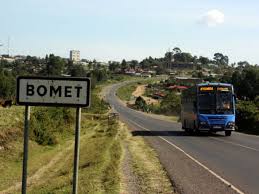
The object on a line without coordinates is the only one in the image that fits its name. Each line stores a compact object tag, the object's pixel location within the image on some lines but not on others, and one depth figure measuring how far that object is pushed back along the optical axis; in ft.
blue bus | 111.86
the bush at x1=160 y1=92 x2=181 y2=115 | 333.01
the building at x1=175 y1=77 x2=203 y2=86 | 613.39
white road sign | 25.81
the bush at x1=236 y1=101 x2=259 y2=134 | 148.87
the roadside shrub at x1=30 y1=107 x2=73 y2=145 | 98.89
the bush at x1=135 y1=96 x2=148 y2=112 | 390.73
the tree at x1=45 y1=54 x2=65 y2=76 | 522.02
